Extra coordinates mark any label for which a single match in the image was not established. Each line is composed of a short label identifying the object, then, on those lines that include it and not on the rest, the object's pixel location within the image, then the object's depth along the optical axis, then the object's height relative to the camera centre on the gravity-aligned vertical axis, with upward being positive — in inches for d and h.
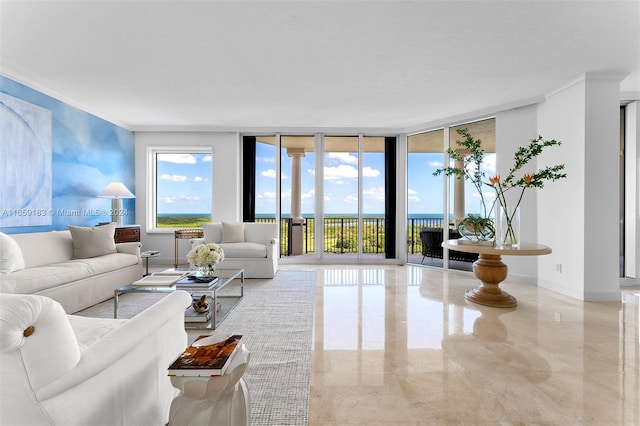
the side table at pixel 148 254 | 168.7 -23.5
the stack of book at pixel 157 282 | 110.7 -25.5
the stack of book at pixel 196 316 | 112.6 -38.2
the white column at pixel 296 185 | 258.2 +22.1
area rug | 66.8 -40.9
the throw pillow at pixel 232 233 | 202.4 -14.2
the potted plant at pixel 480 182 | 134.3 +13.2
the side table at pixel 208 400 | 45.8 -28.6
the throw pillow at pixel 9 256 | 110.4 -16.3
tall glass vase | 181.5 -7.2
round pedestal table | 134.8 -29.0
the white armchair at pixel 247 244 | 185.5 -20.5
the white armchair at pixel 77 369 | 33.9 -21.1
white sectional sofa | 111.0 -22.4
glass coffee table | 107.7 -28.4
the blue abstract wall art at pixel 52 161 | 139.6 +26.8
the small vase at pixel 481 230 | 145.5 -8.7
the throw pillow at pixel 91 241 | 147.6 -14.8
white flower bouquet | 121.7 -18.1
